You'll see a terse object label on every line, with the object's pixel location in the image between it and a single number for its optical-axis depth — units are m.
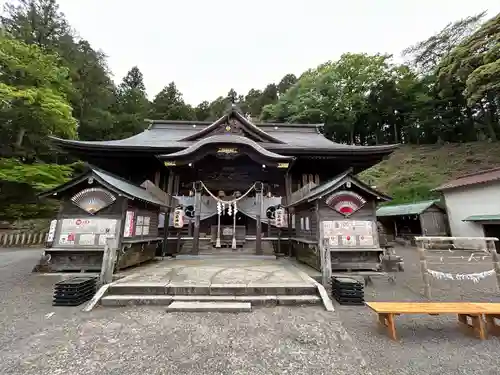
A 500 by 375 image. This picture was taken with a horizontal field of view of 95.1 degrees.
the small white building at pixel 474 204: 14.55
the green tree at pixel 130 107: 28.22
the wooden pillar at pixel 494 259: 5.84
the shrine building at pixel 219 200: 7.03
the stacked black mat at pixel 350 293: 5.04
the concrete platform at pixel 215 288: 4.89
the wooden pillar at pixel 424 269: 5.61
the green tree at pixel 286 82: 48.88
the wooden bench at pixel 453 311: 3.55
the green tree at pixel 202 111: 41.06
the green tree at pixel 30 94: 13.45
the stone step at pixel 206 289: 5.13
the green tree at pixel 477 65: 18.73
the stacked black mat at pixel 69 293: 4.76
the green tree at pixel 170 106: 34.56
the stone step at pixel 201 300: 4.86
